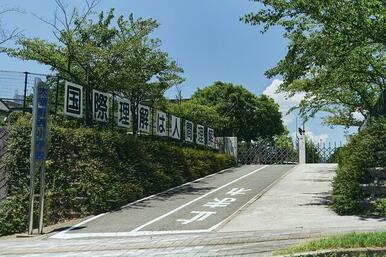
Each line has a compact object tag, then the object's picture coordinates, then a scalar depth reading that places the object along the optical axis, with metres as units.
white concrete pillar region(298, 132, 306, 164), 33.19
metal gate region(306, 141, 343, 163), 35.12
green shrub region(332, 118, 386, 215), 12.27
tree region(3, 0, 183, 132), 18.00
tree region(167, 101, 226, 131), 29.51
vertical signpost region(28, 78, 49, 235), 11.31
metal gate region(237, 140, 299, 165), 34.94
